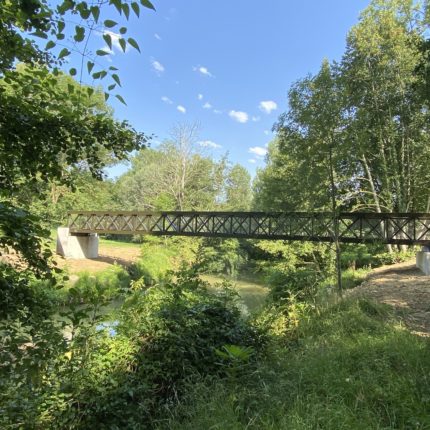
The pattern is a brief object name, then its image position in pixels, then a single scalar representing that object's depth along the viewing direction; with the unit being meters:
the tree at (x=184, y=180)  34.00
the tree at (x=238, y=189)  41.69
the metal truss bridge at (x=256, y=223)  11.30
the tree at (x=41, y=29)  1.40
